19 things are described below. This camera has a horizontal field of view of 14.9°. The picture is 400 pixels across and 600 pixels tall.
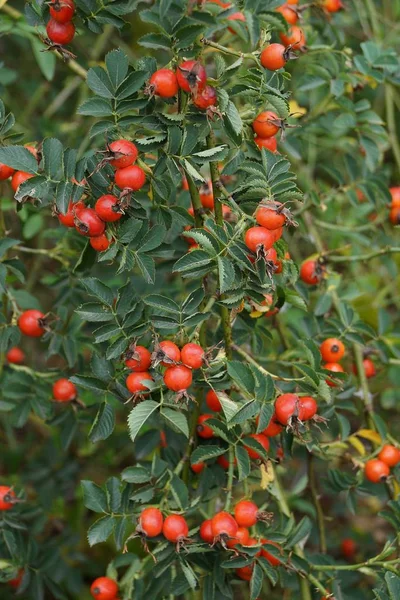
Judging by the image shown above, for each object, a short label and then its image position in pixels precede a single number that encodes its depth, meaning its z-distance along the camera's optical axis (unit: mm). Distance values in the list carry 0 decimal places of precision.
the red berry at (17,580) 873
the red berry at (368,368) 887
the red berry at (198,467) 784
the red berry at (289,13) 833
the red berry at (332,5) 891
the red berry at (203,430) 776
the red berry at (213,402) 765
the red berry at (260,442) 752
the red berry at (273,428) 747
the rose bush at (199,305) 710
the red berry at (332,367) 804
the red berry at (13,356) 886
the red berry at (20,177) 755
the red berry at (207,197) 799
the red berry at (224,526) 735
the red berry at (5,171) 758
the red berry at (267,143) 745
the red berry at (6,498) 812
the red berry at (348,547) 1011
